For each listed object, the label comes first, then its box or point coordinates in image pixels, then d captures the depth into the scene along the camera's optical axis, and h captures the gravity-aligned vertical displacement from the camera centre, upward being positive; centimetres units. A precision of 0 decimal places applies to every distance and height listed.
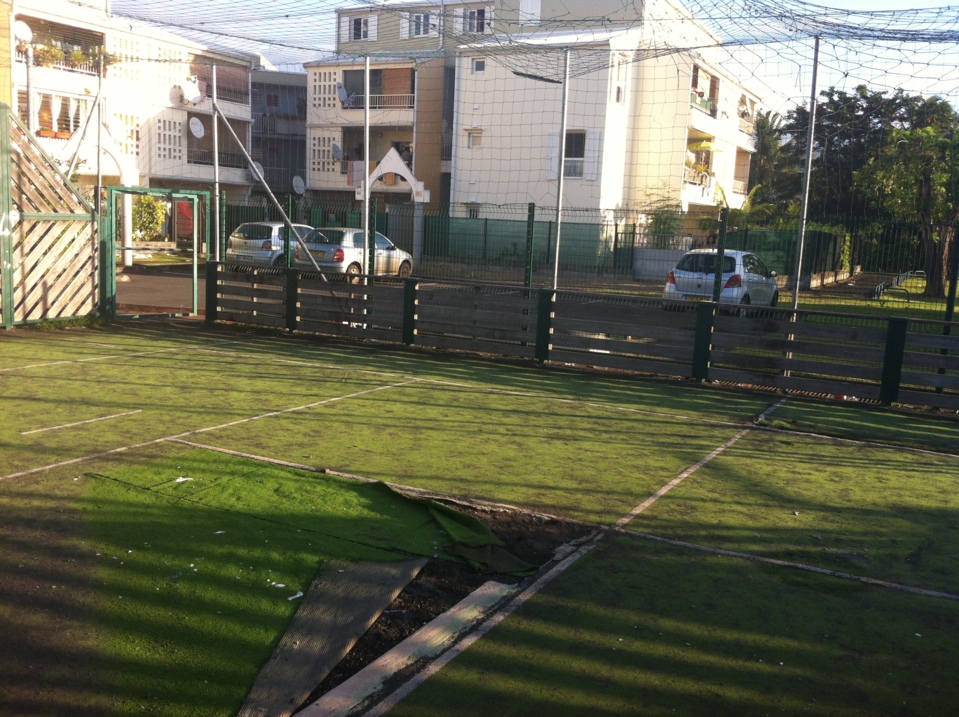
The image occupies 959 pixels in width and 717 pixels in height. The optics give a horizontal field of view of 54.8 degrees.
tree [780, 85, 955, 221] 3033 +410
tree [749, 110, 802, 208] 5764 +555
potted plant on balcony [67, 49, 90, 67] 3344 +560
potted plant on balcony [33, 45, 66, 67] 3288 +551
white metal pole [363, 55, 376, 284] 1494 +18
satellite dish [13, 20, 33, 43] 2742 +523
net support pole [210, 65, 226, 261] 2524 +173
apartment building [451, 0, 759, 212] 3325 +374
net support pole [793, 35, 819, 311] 1219 +88
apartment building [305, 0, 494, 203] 4141 +512
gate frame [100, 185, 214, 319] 1532 -65
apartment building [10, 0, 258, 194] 3278 +462
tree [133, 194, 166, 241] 3378 +0
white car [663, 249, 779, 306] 1483 -61
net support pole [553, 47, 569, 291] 1573 +99
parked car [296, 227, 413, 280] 2125 -60
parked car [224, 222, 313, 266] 2245 -53
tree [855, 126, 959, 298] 2834 +232
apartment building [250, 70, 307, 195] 4719 +483
